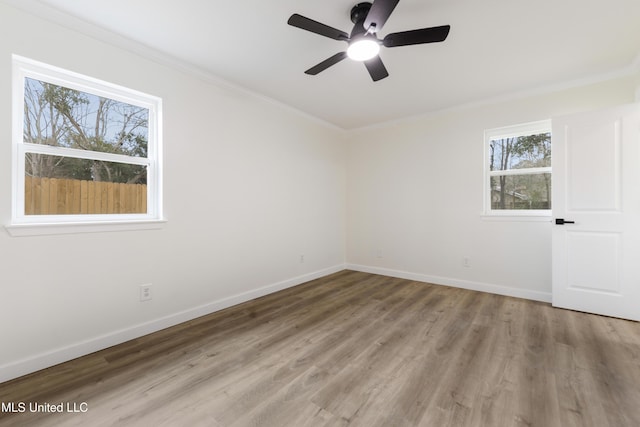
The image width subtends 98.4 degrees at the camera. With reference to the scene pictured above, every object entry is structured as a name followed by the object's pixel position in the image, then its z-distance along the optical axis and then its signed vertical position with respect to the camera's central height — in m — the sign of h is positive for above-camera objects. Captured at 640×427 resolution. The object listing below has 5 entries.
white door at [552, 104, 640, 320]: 2.67 +0.01
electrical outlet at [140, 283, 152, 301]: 2.43 -0.70
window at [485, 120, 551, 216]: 3.32 +0.54
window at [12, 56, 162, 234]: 1.96 +0.51
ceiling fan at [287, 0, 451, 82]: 1.70 +1.21
